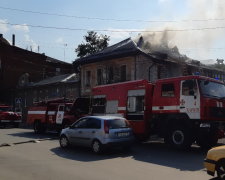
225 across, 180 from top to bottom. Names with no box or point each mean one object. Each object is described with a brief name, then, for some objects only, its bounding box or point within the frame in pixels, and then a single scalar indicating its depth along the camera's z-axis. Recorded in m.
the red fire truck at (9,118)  18.81
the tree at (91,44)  35.94
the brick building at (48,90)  22.29
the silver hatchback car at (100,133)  7.96
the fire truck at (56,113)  12.69
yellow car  4.79
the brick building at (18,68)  30.14
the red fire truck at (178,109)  8.38
